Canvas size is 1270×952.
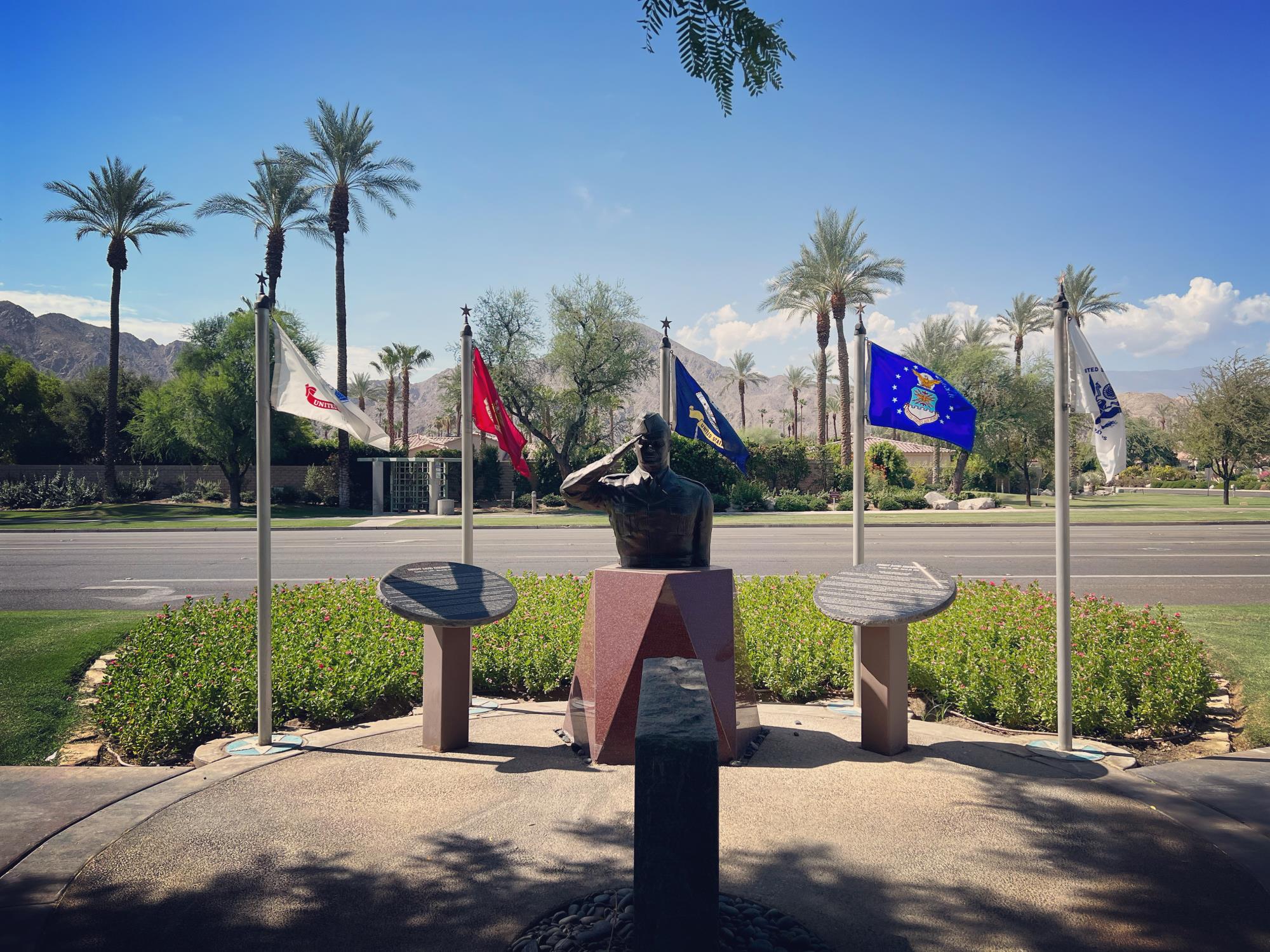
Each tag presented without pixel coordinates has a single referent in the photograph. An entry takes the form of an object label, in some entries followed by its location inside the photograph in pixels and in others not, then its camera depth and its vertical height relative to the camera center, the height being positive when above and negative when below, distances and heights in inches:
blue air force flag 231.9 +26.7
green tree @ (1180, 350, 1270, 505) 1252.5 +117.7
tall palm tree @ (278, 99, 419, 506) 1307.8 +546.6
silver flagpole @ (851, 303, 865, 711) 237.5 +9.0
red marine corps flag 253.4 +24.9
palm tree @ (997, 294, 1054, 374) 1909.4 +421.6
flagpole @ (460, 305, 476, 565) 234.1 +16.9
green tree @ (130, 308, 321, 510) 1290.6 +137.3
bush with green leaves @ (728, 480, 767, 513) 1266.0 -11.9
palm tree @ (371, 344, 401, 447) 2338.8 +377.0
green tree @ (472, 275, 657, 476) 1421.0 +234.5
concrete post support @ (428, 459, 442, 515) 1214.3 +13.6
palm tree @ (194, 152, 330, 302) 1305.4 +478.6
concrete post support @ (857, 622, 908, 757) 195.8 -50.3
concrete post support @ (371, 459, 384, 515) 1242.0 +1.8
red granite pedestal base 187.6 -36.1
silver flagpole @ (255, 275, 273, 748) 202.8 -17.4
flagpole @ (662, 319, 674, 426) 229.1 +34.8
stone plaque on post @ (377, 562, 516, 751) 195.2 -37.1
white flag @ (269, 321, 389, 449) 212.7 +26.5
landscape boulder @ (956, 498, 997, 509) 1333.7 -23.1
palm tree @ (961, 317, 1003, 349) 2062.0 +414.3
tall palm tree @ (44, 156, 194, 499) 1333.7 +473.0
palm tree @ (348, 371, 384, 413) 2751.0 +365.0
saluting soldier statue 197.8 -4.0
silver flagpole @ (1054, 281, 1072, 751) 197.2 -16.6
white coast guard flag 205.9 +24.3
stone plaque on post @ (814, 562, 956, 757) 192.2 -37.8
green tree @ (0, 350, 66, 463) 1416.1 +139.7
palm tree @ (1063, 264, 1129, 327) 1831.9 +454.5
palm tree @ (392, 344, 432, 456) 2324.1 +389.7
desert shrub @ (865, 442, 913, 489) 1552.7 +56.5
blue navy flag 241.8 +21.7
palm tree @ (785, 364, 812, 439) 3353.8 +475.5
